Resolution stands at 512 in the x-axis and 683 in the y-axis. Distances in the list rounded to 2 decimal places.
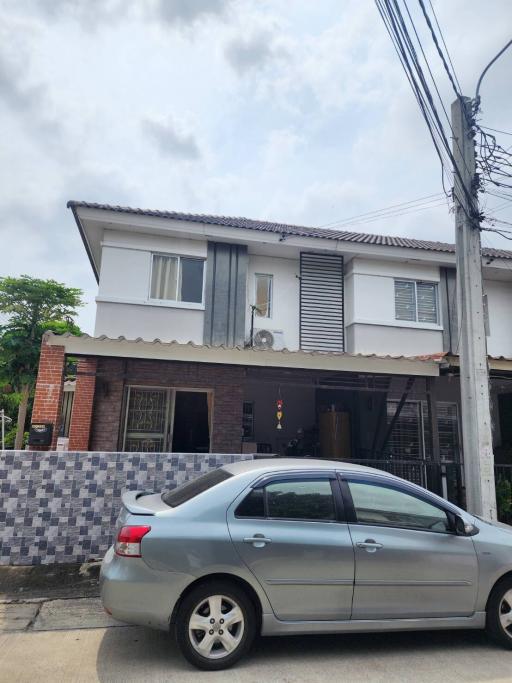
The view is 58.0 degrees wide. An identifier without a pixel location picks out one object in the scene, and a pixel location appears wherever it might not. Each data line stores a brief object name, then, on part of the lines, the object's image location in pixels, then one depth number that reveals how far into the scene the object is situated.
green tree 14.20
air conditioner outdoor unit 10.04
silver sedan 3.29
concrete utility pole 5.85
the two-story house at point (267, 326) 9.39
